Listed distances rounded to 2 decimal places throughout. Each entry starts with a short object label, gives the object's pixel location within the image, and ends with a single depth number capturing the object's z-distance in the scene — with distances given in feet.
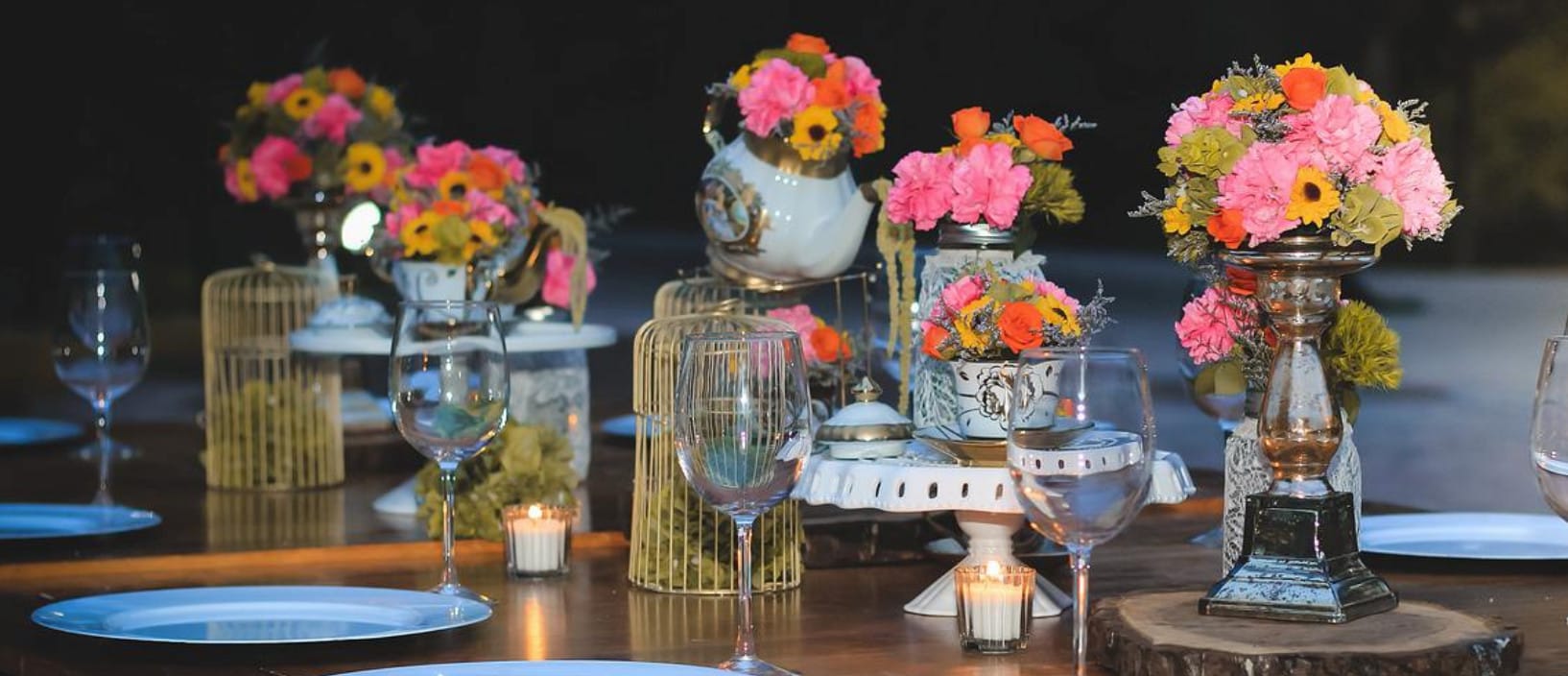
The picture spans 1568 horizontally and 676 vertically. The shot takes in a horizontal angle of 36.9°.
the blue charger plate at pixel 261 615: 7.95
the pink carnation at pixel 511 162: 14.38
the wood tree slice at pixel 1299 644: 7.16
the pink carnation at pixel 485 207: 14.14
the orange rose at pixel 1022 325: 8.85
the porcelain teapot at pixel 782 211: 11.67
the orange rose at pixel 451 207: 14.11
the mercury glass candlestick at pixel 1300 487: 7.75
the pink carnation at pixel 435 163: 14.30
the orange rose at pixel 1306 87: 7.66
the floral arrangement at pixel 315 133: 16.63
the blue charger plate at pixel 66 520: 10.89
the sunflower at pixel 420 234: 14.14
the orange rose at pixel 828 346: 11.37
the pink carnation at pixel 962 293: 9.02
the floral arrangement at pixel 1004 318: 8.88
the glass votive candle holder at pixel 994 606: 8.52
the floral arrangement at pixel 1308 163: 7.61
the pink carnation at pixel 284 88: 16.79
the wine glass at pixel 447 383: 8.91
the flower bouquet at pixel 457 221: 14.12
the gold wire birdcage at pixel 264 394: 14.84
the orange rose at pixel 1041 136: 9.52
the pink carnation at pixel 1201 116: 7.86
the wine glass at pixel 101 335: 12.66
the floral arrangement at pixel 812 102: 11.53
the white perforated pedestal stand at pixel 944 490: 8.76
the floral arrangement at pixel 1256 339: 8.62
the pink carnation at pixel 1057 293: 8.91
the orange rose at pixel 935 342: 9.15
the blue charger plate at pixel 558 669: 6.26
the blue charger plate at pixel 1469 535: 9.95
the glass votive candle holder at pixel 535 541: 10.64
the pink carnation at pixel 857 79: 11.62
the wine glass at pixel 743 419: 6.82
